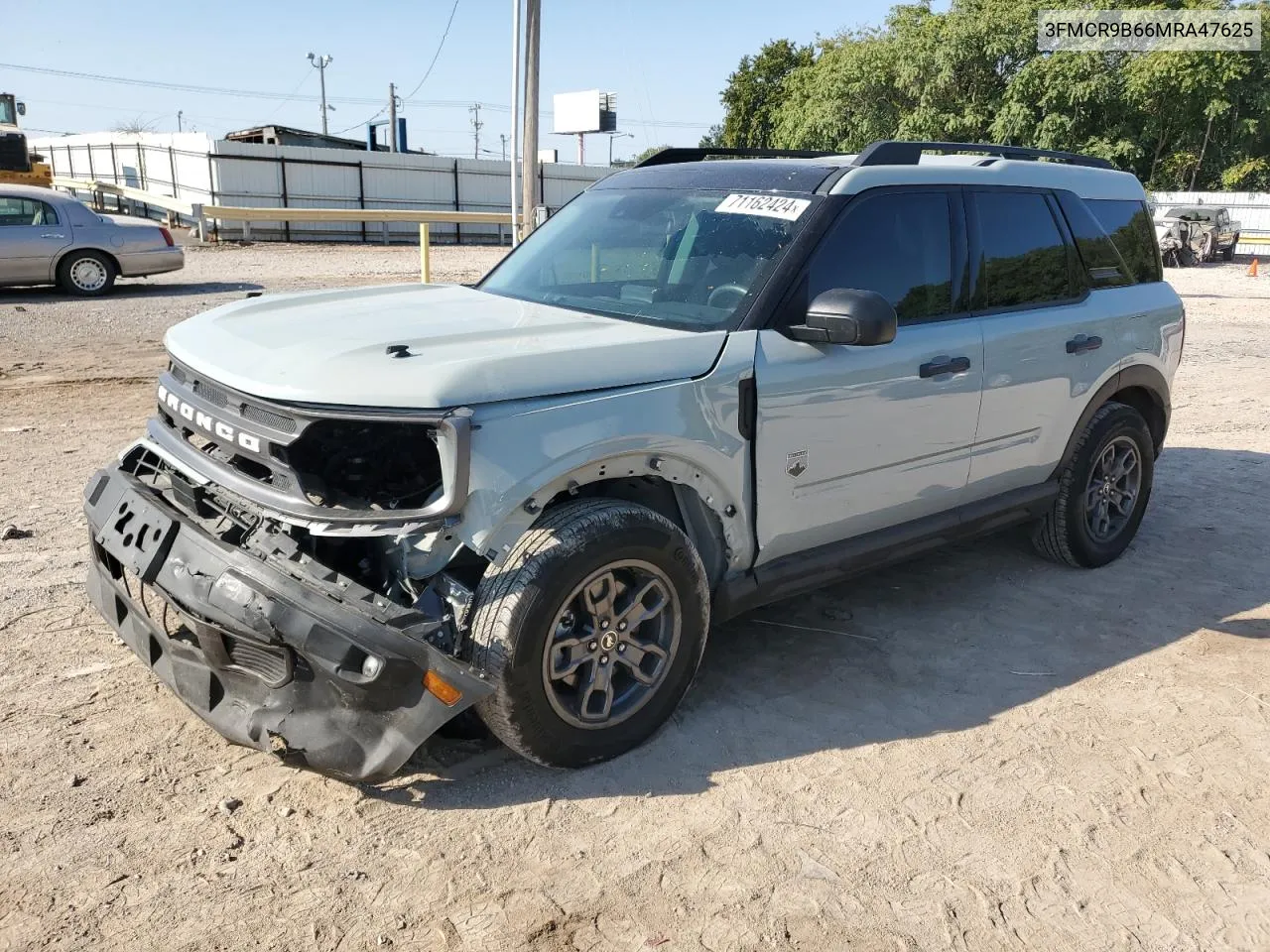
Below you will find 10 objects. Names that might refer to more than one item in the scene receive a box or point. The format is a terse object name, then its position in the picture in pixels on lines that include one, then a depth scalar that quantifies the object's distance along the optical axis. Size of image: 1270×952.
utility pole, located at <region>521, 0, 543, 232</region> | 17.12
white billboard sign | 47.03
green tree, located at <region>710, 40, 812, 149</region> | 54.91
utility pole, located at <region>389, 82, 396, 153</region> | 44.47
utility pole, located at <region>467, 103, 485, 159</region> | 91.36
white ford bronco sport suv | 2.95
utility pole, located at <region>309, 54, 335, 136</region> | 72.39
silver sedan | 14.19
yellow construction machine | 25.86
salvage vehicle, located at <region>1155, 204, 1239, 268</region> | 28.94
